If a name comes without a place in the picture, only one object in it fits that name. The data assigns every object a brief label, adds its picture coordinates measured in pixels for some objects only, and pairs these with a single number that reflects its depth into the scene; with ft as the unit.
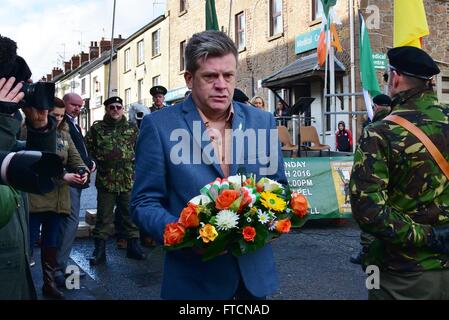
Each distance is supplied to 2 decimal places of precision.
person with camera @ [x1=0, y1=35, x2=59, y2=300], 7.77
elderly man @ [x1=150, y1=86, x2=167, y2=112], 26.22
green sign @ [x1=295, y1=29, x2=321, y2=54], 58.38
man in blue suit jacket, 7.80
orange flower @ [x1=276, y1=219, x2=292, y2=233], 7.20
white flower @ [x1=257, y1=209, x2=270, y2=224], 7.02
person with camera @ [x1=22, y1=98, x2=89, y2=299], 16.83
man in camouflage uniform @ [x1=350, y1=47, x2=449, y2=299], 8.50
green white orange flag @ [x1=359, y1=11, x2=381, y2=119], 34.14
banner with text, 27.99
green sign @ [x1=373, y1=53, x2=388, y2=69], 52.06
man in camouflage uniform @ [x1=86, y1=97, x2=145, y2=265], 21.91
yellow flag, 25.81
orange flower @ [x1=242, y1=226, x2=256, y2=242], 6.91
